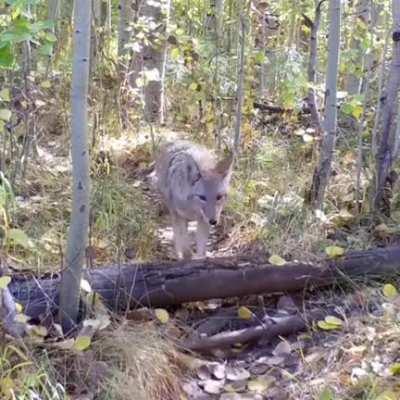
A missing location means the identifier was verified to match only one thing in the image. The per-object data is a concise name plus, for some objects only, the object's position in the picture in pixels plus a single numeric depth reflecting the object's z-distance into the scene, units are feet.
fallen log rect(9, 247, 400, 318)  14.88
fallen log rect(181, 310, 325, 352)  15.21
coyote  19.86
